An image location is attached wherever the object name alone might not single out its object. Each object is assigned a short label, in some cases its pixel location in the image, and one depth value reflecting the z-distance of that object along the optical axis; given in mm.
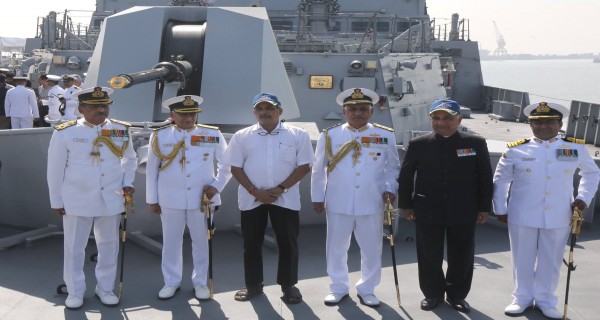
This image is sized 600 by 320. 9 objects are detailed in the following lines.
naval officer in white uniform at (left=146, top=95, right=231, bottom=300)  4297
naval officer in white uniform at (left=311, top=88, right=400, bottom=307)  4230
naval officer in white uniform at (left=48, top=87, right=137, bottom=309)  4086
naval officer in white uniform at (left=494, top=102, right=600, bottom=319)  4012
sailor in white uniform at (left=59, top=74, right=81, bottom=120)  9237
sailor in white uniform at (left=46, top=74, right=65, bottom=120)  9664
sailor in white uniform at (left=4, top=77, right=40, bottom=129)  8898
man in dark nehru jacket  3986
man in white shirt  4191
